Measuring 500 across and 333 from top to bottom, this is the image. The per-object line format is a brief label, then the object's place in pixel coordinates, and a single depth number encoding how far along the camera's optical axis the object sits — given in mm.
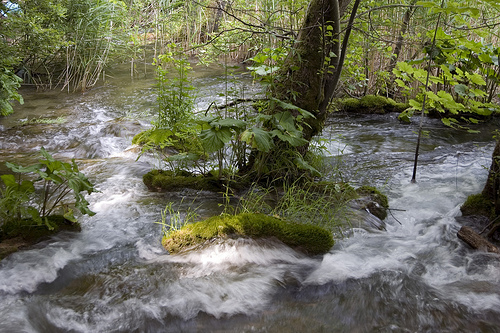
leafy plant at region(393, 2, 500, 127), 3467
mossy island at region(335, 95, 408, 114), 7238
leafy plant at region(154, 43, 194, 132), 3928
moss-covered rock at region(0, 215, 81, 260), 2436
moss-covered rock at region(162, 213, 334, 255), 2576
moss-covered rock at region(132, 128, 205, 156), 3072
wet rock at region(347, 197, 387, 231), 2979
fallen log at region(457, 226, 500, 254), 2547
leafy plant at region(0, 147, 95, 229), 2311
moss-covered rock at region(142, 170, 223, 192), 3496
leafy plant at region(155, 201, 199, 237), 2738
